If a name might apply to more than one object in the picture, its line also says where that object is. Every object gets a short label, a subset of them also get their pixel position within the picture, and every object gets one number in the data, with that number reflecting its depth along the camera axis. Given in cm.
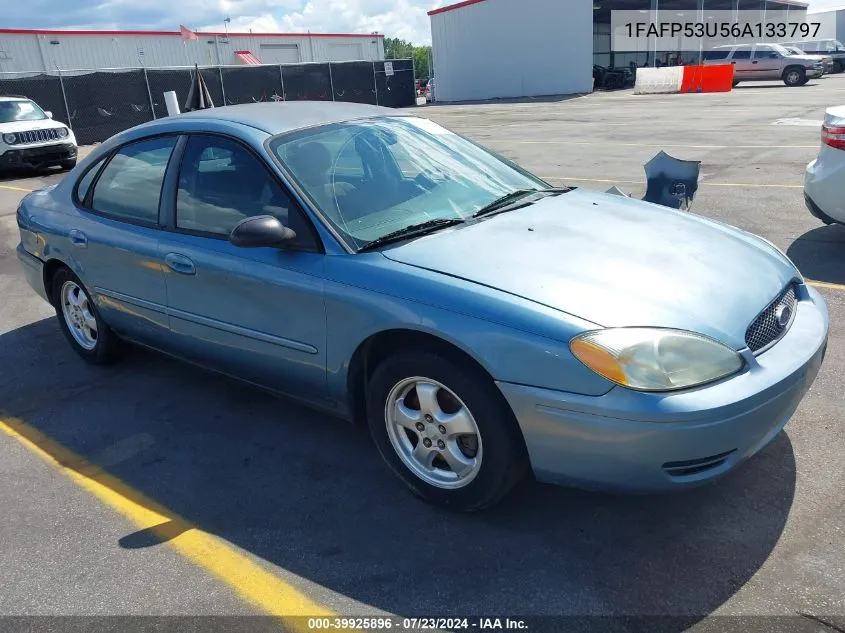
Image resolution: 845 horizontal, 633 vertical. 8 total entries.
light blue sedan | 245
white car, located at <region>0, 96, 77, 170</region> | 1491
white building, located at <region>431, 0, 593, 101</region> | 3628
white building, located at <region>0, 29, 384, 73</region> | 3338
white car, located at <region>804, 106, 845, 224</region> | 570
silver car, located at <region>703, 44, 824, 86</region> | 2991
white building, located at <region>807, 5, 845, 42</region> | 5797
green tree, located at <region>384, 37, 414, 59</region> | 11412
